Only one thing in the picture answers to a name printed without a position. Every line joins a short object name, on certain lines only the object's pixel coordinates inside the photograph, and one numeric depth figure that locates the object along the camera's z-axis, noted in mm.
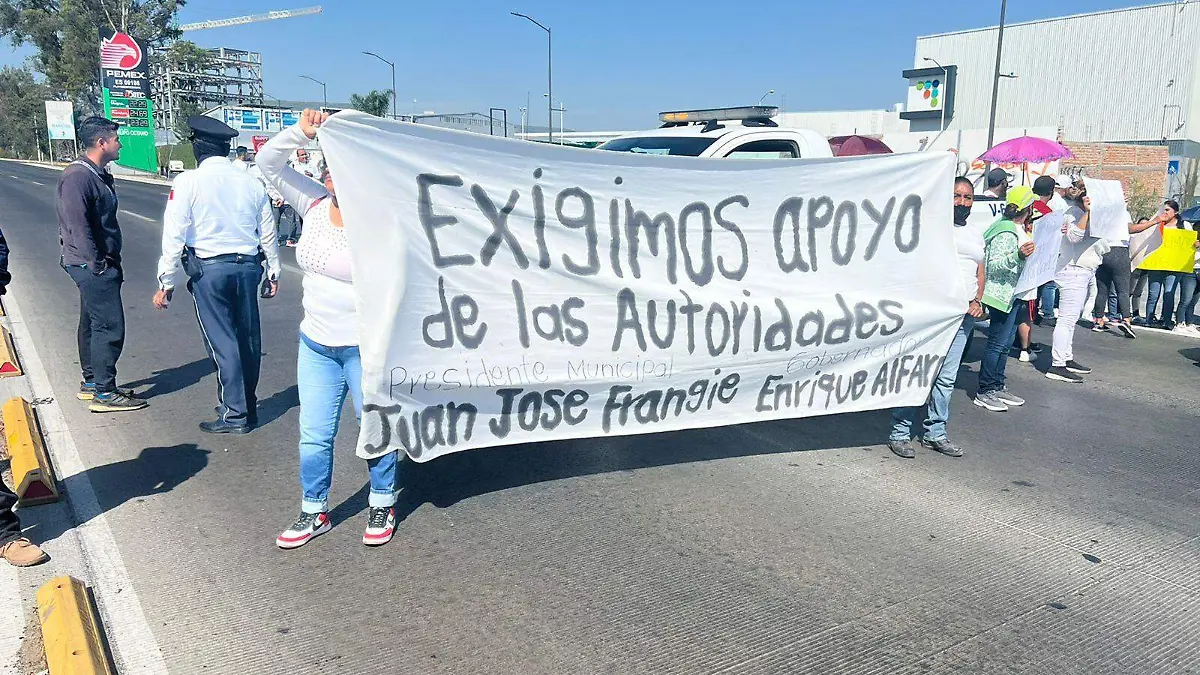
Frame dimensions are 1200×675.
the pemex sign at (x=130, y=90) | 56438
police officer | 5379
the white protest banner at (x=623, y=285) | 4012
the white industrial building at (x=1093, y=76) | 53719
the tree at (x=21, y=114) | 93625
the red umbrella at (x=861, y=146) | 13148
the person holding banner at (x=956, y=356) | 5625
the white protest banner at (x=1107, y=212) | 8789
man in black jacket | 5746
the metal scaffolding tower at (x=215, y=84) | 88312
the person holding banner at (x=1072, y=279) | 7938
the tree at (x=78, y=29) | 74500
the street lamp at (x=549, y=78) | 43131
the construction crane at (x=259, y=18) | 142875
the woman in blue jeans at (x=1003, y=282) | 6293
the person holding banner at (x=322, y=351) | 3928
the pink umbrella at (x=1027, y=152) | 16109
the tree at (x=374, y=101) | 72125
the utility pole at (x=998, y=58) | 27422
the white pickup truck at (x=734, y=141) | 7977
